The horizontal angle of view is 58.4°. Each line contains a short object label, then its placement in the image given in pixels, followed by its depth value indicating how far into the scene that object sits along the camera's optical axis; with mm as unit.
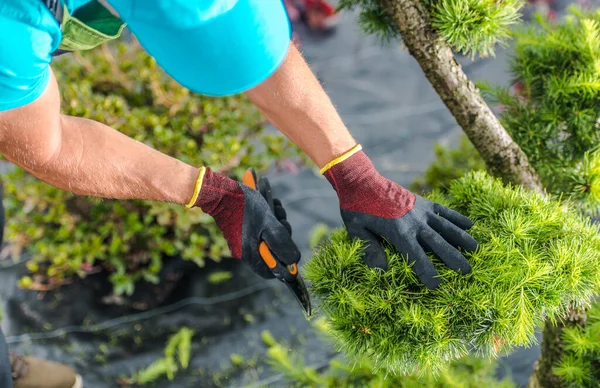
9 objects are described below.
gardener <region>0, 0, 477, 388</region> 1060
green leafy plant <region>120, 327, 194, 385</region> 2192
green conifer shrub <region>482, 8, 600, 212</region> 1465
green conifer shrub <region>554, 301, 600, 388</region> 1506
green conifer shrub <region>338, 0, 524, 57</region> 1276
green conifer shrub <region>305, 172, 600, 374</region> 1169
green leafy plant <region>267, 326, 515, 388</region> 1670
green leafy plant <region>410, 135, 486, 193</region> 2139
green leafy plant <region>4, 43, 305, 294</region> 2184
